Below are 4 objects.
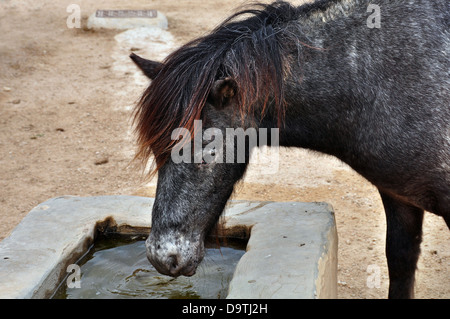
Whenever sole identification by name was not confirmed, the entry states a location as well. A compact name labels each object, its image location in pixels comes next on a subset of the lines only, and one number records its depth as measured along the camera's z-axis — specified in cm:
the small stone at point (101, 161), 538
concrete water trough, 262
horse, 243
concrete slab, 825
